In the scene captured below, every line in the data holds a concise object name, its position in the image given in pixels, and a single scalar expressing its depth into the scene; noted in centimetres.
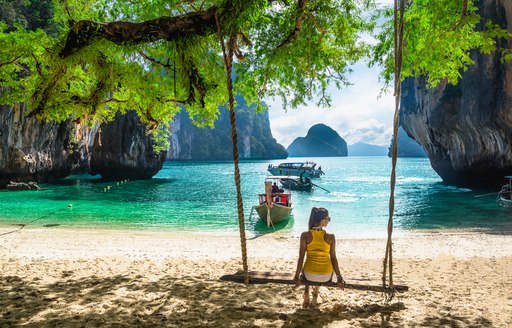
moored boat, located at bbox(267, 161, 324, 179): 6156
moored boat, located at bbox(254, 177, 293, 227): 1861
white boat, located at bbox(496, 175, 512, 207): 2425
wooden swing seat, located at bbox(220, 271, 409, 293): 475
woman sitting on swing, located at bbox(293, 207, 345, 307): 448
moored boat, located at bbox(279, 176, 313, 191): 4003
